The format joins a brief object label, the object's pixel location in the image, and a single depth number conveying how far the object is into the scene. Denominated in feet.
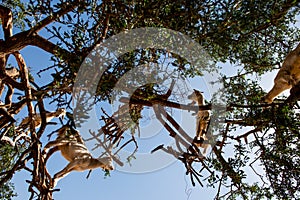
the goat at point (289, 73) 11.82
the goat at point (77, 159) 15.42
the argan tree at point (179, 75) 9.98
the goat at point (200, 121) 13.63
